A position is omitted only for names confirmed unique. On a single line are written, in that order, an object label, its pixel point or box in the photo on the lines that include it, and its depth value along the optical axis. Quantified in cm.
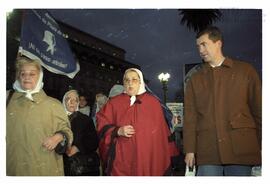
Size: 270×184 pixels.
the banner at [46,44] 226
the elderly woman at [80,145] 231
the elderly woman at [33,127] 225
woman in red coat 227
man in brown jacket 219
